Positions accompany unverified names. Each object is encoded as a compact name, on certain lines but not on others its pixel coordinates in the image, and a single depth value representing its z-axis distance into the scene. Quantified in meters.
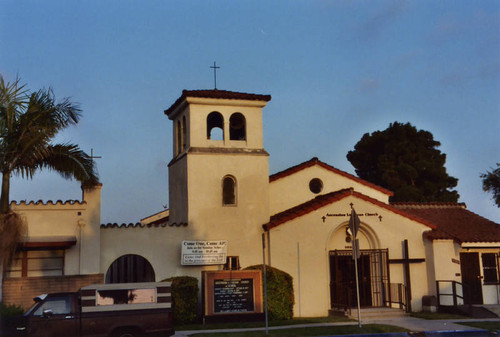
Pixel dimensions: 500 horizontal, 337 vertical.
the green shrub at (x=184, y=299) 21.91
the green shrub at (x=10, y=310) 18.02
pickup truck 15.34
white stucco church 23.92
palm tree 20.86
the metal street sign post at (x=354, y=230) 19.12
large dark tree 50.25
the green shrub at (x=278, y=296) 22.67
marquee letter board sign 21.80
